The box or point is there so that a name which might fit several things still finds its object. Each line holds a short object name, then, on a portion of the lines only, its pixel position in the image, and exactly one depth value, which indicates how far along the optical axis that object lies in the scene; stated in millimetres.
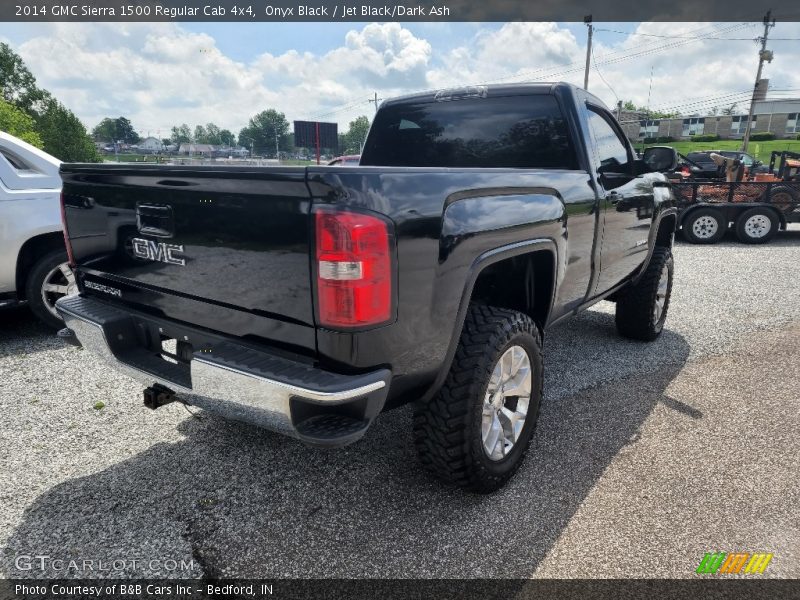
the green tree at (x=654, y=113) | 106419
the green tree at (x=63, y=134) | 55438
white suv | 4473
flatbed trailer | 11539
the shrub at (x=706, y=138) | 81688
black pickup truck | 1832
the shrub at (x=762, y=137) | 74725
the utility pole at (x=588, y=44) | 34094
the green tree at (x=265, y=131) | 134875
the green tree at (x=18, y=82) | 58281
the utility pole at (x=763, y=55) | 39438
